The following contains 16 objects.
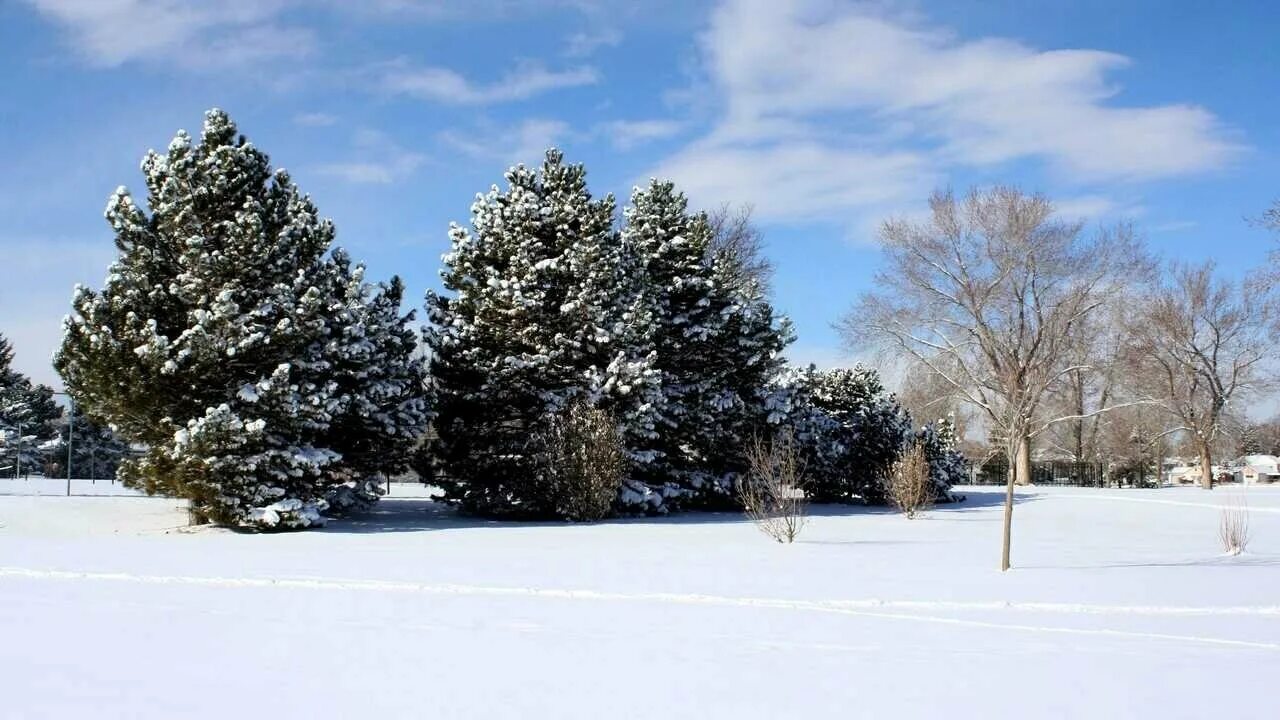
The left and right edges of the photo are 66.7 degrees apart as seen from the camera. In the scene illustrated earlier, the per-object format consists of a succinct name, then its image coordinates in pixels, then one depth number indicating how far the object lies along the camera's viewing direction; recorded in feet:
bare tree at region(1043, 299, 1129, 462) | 128.88
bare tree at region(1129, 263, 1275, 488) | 133.69
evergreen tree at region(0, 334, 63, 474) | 147.13
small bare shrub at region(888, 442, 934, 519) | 79.66
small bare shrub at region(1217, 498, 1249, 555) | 53.35
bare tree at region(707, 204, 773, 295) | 132.26
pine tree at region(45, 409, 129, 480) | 147.95
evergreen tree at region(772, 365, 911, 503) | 99.96
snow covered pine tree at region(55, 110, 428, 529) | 63.77
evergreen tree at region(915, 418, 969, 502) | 105.19
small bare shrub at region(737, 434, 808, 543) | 57.26
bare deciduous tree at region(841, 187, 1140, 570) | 123.85
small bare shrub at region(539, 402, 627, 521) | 76.69
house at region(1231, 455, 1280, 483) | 234.79
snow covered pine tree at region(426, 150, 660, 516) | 81.00
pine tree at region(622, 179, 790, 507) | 89.30
